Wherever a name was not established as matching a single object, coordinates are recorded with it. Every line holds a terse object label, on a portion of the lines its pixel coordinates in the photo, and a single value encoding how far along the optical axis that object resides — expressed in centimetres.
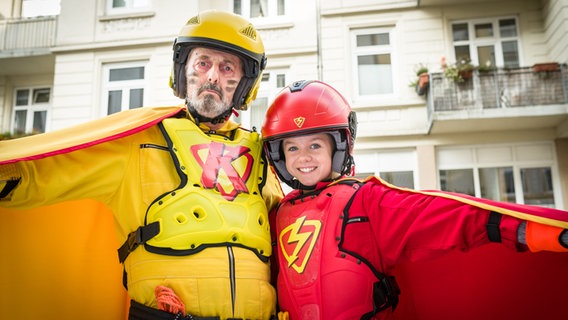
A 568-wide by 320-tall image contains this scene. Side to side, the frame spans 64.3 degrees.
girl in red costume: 185
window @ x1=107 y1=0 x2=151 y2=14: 1028
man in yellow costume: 206
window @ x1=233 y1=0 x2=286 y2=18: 1006
